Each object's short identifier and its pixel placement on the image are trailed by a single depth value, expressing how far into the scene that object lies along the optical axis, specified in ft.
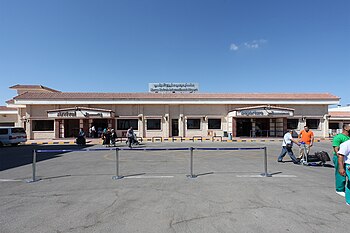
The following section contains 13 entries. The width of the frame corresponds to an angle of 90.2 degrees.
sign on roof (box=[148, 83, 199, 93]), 110.22
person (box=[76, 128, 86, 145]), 55.16
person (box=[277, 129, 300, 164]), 27.66
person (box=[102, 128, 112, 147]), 51.83
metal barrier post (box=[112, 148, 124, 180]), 20.79
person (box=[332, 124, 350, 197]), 15.22
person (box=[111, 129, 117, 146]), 53.06
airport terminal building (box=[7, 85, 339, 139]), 76.59
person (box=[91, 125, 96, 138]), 75.66
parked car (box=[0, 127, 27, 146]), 53.67
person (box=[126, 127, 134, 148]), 49.29
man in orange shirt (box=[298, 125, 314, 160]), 27.29
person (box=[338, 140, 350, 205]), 12.24
